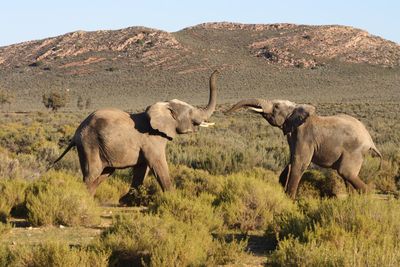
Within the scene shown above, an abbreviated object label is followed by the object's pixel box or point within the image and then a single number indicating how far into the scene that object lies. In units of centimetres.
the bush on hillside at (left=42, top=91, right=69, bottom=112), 12036
